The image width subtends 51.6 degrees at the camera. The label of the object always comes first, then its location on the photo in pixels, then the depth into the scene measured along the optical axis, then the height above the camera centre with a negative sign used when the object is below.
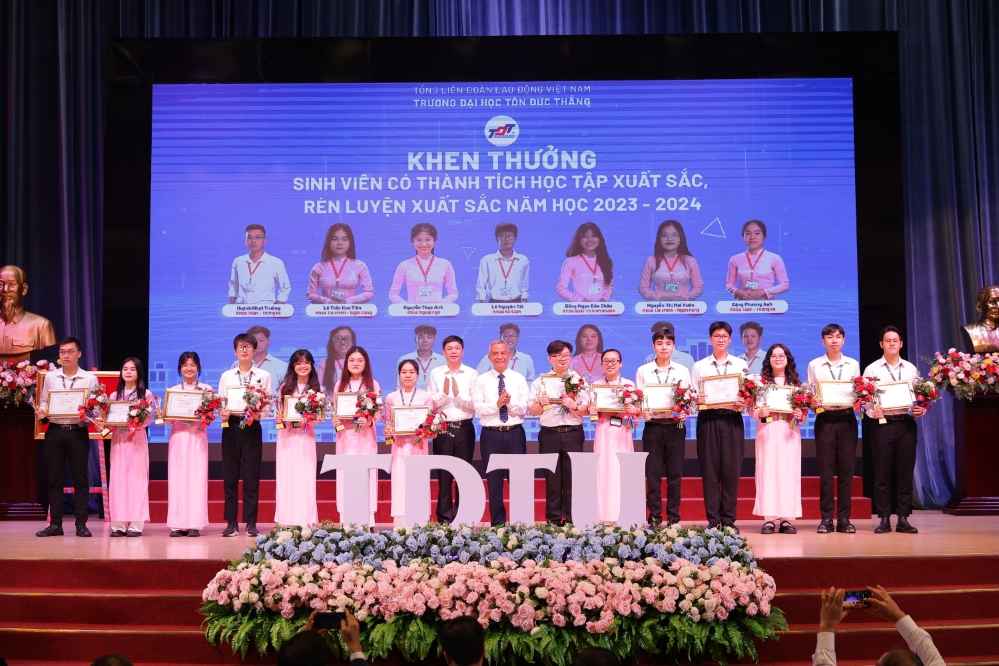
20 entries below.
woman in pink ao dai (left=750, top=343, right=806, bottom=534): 8.12 -0.65
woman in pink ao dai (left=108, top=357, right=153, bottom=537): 8.14 -0.65
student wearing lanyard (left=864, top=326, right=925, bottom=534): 8.01 -0.50
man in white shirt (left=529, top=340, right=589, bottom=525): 7.91 -0.38
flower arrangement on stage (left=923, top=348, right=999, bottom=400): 8.49 +0.02
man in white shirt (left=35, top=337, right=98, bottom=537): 8.16 -0.38
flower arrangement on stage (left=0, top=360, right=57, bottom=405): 8.84 +0.10
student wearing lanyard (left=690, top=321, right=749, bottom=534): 7.90 -0.54
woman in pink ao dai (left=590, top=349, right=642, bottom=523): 8.03 -0.50
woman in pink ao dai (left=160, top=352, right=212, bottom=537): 8.14 -0.66
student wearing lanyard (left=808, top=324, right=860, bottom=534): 8.09 -0.47
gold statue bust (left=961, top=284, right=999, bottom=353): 9.74 +0.45
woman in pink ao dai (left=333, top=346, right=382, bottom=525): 8.16 -0.29
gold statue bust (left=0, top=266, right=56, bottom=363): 9.76 +0.63
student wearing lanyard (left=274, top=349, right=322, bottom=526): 8.19 -0.62
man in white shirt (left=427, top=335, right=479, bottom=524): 8.09 -0.26
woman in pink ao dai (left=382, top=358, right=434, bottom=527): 8.09 -0.37
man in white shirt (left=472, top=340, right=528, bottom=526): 7.93 -0.23
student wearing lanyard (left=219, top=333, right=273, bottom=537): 8.19 -0.47
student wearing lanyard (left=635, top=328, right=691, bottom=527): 7.93 -0.46
